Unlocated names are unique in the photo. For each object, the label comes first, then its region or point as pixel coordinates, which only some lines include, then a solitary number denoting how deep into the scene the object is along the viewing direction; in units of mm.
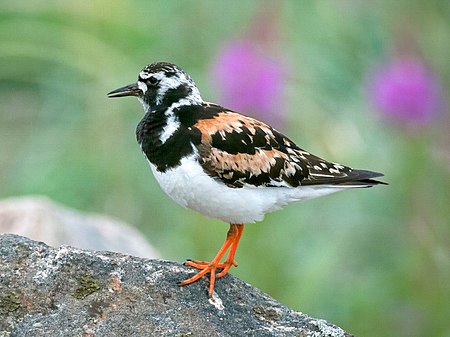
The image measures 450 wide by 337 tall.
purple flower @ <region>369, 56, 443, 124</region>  15961
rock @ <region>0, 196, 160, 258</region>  14336
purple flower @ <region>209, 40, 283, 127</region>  15680
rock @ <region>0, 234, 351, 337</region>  9520
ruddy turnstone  10891
